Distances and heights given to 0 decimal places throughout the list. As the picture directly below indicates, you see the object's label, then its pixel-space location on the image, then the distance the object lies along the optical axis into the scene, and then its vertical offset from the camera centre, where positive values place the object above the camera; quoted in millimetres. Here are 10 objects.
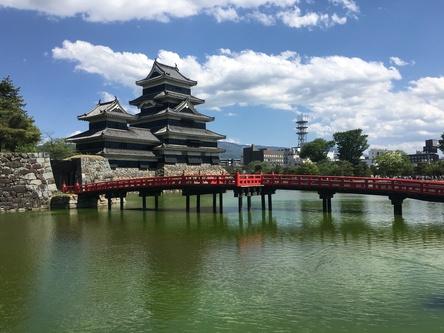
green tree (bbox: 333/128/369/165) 109062 +6178
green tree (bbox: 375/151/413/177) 97000 +748
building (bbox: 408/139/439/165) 163625 +5668
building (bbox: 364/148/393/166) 182438 +4073
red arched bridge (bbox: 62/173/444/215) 31236 -1112
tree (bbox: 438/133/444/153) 107562 +5819
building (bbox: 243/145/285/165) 185625 +7651
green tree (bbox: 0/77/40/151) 43500 +5302
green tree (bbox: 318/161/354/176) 91331 +414
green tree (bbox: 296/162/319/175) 91375 +495
